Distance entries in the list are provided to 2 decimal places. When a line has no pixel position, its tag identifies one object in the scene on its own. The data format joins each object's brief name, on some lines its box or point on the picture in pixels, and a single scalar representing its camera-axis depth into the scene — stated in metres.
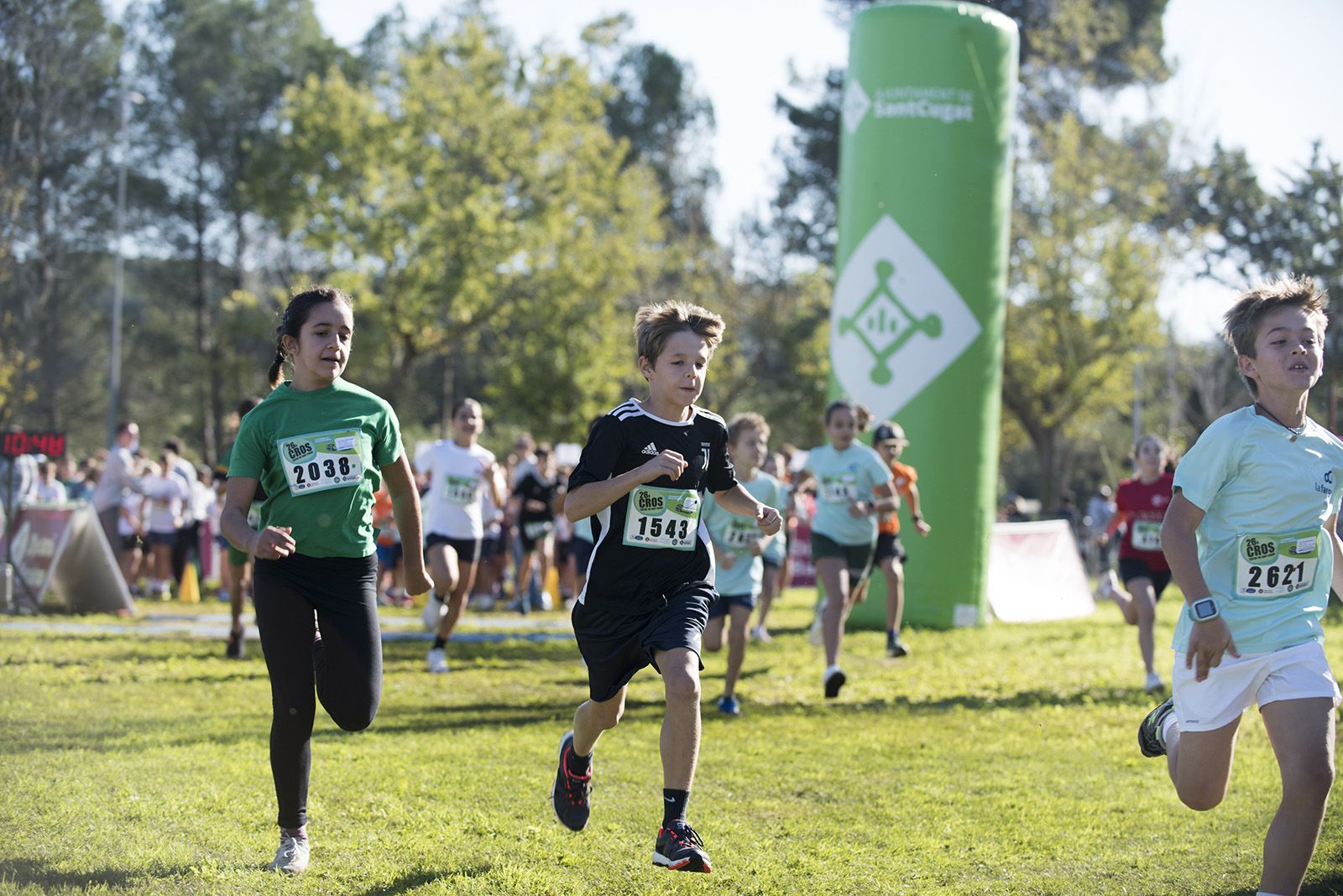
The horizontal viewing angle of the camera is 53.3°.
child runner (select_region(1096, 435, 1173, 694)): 9.97
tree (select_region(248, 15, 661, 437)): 30.41
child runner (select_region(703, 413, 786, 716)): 9.19
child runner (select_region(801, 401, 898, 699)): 10.34
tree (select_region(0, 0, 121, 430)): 15.98
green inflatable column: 15.72
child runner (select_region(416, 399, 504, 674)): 10.84
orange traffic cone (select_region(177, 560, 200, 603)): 18.62
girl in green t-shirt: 5.00
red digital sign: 15.36
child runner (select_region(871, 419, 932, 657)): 12.01
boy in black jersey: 5.00
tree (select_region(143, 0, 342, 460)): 42.94
